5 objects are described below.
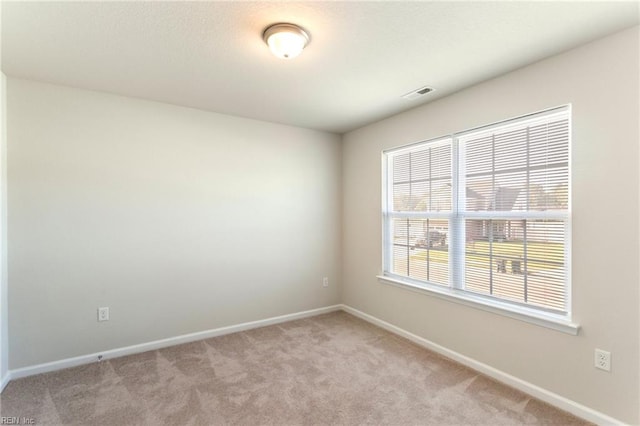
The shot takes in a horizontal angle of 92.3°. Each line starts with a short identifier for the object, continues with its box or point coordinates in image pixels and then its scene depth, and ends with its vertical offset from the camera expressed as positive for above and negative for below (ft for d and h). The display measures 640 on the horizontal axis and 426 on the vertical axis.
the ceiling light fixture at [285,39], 6.01 +3.44
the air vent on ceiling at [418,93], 9.04 +3.56
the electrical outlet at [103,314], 9.33 -3.12
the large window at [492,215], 7.31 -0.13
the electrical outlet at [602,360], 6.34 -3.14
